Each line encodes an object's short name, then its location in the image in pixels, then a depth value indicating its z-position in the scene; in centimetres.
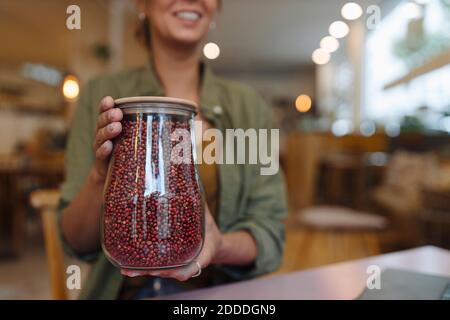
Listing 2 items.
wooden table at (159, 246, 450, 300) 54
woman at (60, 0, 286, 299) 45
